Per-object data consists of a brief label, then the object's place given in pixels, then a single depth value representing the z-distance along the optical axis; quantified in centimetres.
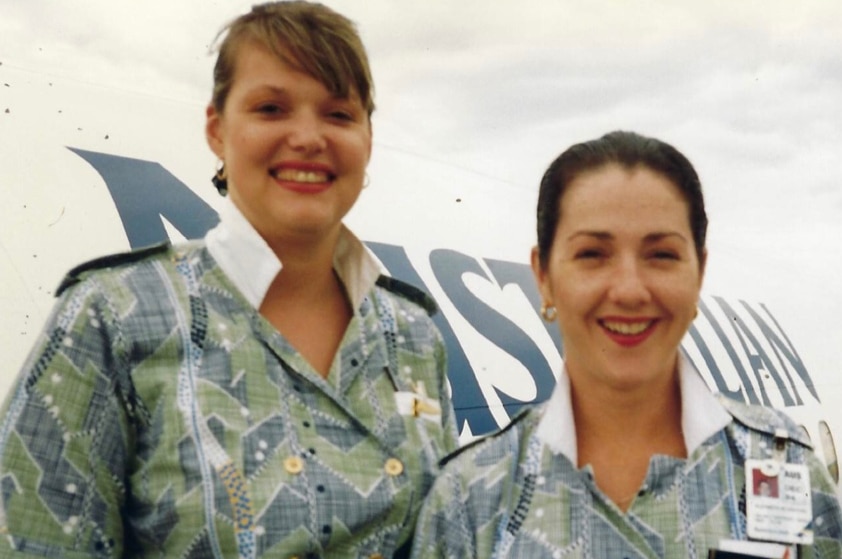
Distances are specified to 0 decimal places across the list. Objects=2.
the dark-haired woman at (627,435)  192
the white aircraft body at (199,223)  322
